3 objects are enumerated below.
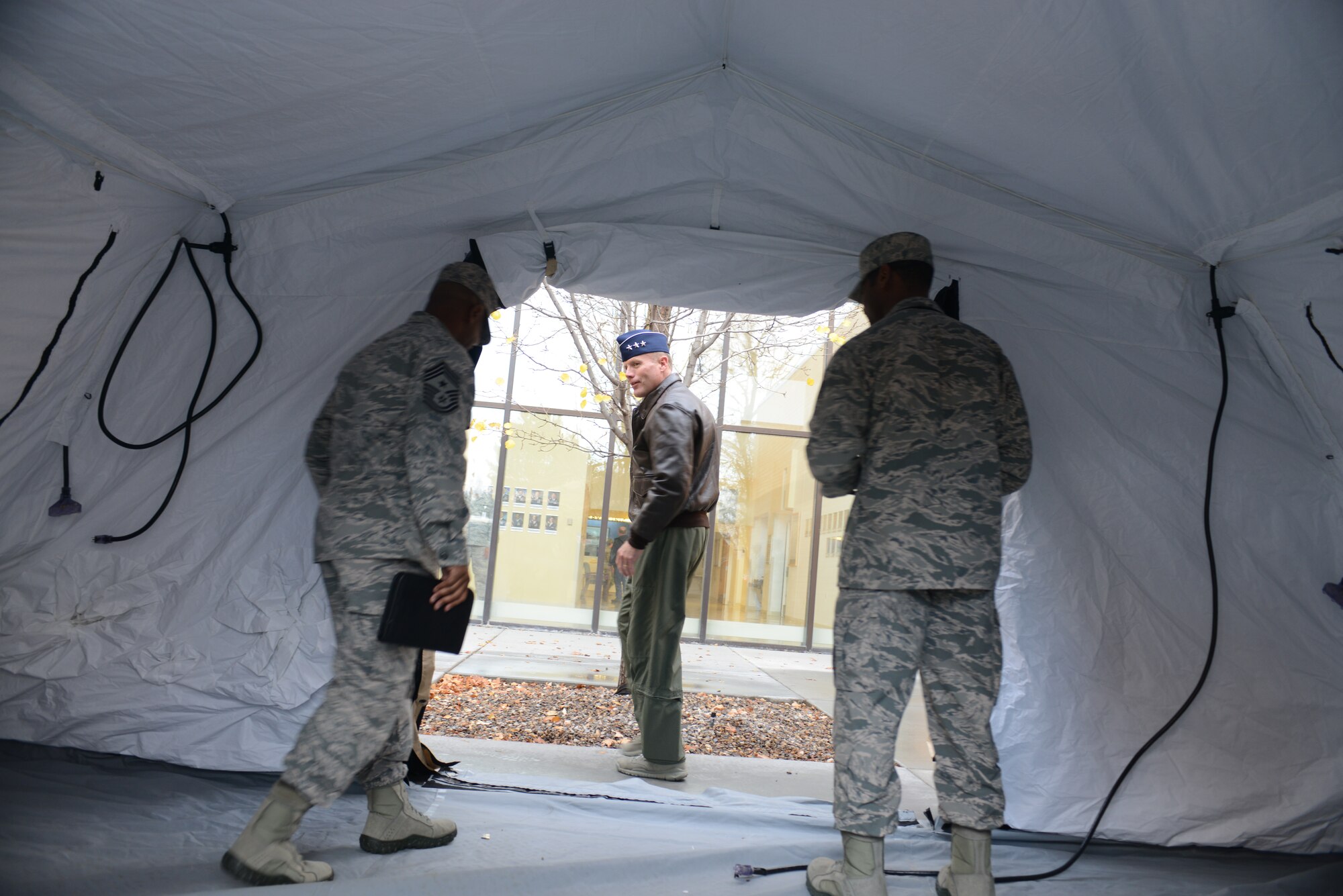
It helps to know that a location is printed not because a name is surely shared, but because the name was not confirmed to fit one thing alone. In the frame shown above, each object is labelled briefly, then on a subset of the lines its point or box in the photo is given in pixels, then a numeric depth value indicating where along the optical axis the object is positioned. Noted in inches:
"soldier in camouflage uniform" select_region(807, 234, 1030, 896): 94.4
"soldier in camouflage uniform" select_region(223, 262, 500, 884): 90.0
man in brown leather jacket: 145.2
